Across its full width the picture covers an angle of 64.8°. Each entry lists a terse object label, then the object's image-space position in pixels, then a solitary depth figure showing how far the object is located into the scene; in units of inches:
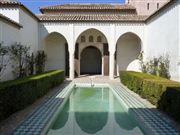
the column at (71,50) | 394.5
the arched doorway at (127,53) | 437.2
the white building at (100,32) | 279.1
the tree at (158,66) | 292.5
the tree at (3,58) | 244.8
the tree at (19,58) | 281.1
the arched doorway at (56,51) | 434.9
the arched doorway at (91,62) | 530.2
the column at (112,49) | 394.4
